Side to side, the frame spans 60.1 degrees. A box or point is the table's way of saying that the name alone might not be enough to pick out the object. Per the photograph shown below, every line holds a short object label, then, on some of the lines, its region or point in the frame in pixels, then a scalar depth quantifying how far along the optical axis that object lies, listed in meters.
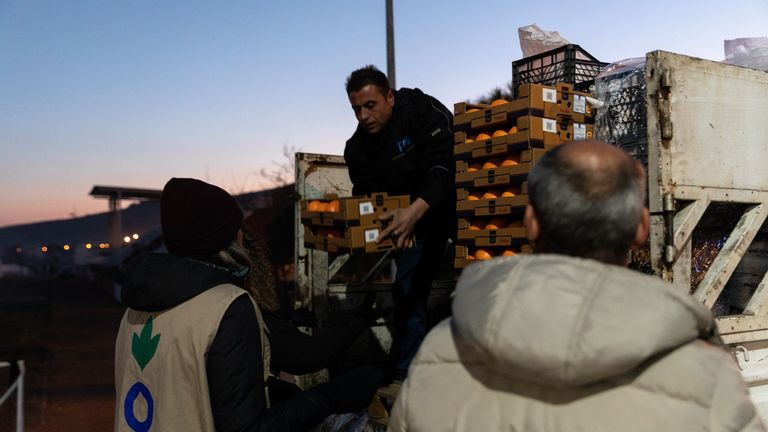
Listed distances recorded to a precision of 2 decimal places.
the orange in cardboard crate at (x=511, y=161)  4.34
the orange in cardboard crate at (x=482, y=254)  4.47
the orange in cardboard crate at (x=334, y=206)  4.94
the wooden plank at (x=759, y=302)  3.98
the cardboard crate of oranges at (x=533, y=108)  4.21
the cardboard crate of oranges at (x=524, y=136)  4.18
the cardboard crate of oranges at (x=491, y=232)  4.24
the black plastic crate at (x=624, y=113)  4.04
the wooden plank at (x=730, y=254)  3.72
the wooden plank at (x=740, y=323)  3.76
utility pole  12.72
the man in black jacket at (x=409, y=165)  4.94
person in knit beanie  2.41
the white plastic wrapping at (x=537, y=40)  5.38
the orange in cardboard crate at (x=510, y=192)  4.37
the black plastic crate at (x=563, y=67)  4.85
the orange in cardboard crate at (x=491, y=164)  4.50
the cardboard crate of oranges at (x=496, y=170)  4.19
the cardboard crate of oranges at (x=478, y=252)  4.36
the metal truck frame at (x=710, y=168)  3.53
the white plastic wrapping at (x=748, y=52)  4.57
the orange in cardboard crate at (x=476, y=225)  4.59
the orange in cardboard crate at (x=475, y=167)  4.65
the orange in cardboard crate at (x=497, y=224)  4.48
